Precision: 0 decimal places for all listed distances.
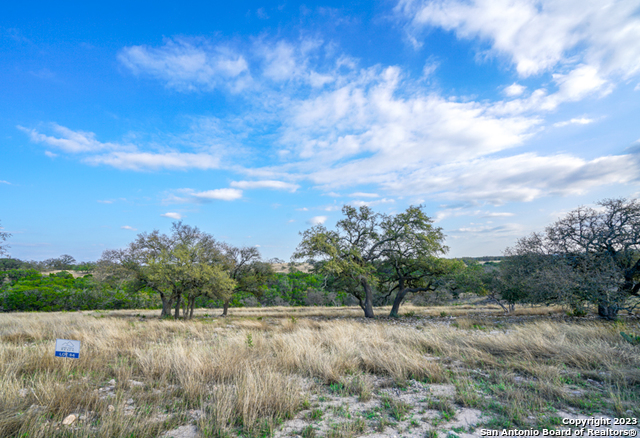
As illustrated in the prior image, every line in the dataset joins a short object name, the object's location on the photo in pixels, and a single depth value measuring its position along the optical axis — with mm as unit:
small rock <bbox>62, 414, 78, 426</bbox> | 3551
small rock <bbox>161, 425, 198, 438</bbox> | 3406
